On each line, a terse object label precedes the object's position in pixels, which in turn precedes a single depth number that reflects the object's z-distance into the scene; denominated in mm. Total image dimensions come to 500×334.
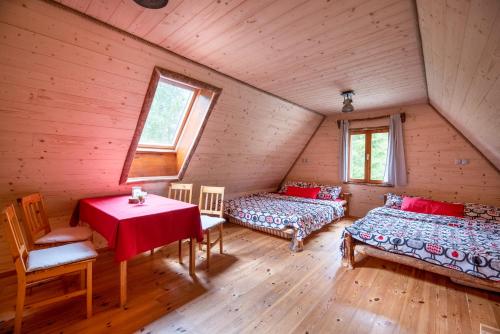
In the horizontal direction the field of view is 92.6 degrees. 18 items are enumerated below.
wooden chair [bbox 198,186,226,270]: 2695
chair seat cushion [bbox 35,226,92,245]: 2201
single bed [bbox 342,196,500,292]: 2148
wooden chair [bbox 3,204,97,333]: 1590
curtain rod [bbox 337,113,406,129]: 4223
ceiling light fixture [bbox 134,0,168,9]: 1387
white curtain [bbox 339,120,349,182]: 4809
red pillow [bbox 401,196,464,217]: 3535
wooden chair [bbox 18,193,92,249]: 2156
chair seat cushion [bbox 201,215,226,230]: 2692
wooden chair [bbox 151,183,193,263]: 3024
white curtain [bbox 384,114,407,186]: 4223
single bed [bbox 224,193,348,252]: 3383
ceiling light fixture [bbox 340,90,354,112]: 3242
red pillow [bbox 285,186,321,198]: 4953
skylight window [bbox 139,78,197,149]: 3004
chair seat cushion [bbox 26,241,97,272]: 1675
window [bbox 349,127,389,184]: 4559
